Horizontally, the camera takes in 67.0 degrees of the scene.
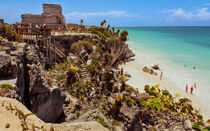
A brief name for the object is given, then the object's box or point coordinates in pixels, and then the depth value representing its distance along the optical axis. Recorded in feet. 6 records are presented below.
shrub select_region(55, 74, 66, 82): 48.80
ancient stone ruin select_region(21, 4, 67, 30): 80.86
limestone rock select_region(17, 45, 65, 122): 25.34
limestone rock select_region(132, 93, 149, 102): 46.94
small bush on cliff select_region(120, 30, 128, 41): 110.82
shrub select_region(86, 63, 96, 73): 56.47
